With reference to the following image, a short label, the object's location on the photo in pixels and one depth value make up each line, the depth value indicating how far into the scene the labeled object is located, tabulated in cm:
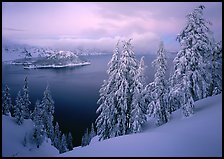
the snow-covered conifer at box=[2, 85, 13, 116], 4348
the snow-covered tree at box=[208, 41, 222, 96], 2170
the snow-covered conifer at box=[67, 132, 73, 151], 5469
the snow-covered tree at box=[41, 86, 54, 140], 4162
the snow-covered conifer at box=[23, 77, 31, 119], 4154
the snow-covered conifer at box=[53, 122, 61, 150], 4565
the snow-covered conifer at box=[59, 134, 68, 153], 4747
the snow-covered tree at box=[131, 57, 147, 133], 2014
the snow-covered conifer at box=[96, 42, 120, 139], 2067
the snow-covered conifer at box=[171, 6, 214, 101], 1716
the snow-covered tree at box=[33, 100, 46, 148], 3631
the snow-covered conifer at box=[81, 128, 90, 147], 5075
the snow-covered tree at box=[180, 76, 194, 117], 1747
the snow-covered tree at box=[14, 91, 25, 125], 4097
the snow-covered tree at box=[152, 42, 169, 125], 2116
